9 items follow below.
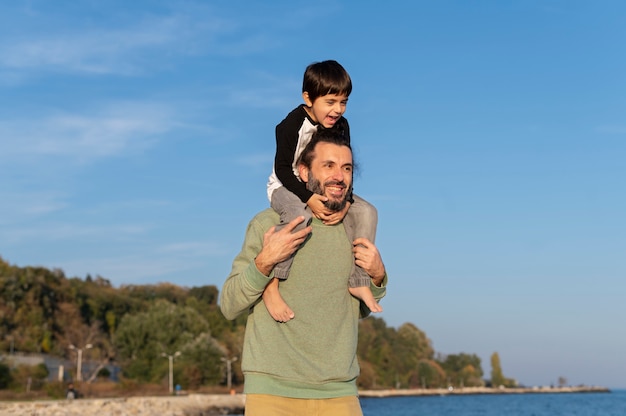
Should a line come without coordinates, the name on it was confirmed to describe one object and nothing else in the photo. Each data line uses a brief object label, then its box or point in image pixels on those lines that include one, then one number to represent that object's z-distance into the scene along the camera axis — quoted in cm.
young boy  373
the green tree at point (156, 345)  7231
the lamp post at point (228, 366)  7461
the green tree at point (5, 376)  5398
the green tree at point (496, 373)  17675
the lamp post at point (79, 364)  6206
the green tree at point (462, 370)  15975
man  360
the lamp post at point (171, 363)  6850
